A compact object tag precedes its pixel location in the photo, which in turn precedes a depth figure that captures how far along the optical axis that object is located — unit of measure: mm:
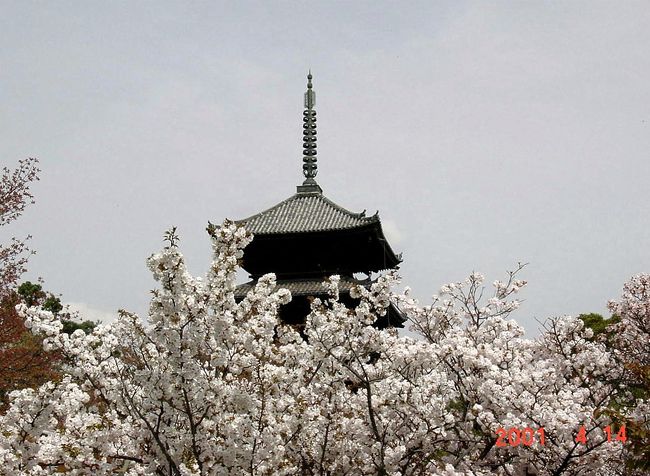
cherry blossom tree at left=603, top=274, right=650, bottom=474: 10352
